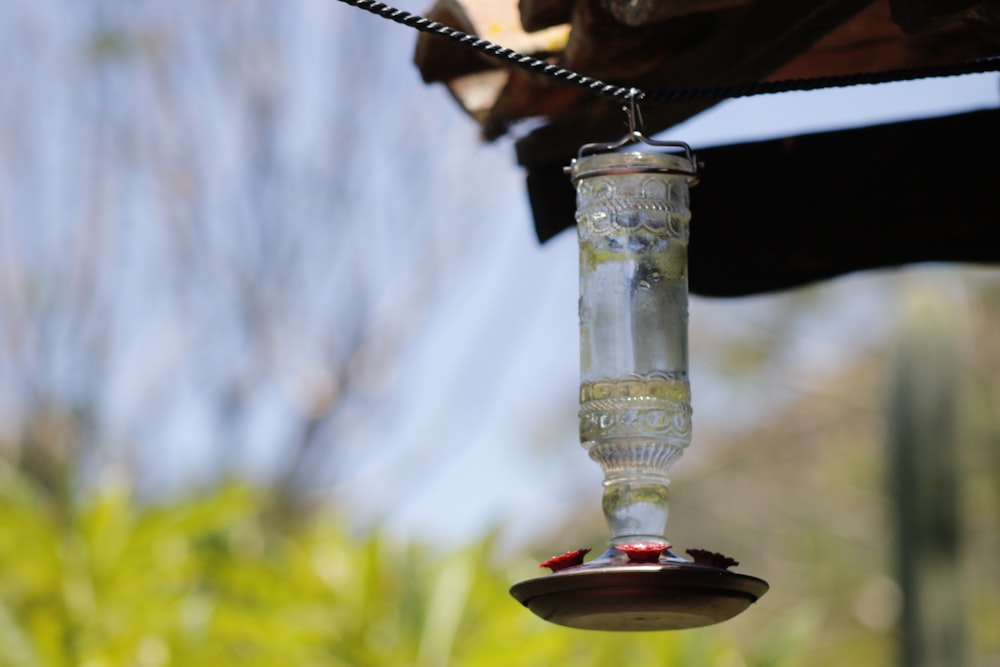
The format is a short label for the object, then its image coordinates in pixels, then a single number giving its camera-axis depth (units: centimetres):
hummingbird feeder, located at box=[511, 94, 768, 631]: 287
